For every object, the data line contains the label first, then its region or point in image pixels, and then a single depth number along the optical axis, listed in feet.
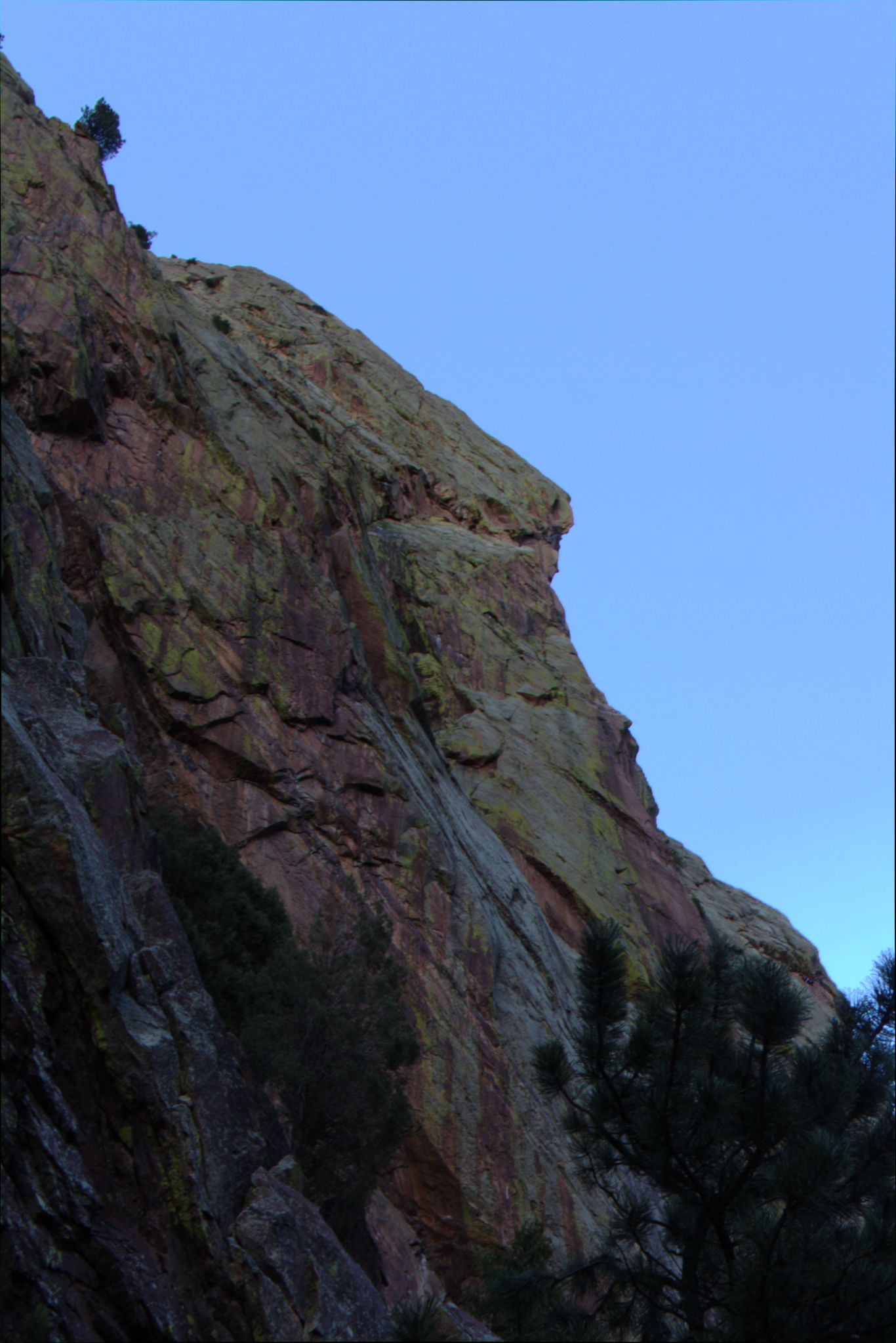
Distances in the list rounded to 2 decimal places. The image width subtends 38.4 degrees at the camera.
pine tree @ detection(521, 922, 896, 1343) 41.96
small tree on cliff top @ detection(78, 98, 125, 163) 168.14
